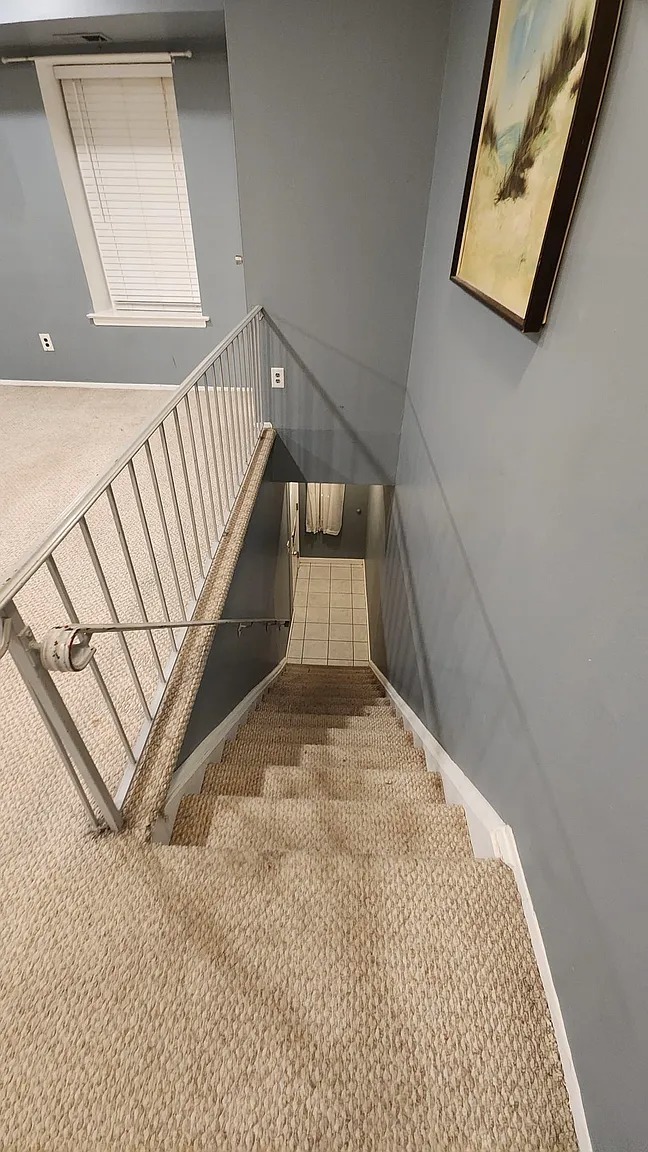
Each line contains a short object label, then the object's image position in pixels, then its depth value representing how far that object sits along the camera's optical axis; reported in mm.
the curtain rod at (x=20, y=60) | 2875
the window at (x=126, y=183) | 3031
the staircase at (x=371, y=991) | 820
